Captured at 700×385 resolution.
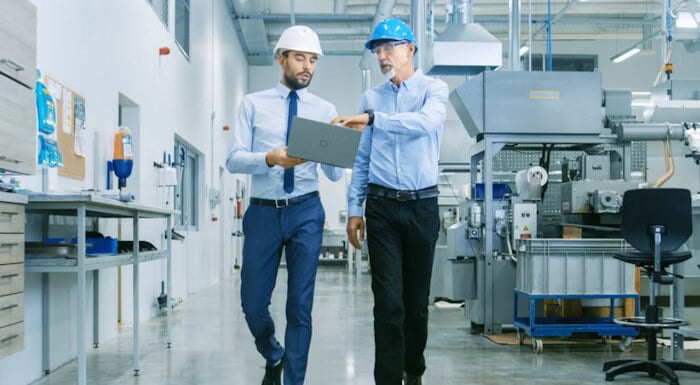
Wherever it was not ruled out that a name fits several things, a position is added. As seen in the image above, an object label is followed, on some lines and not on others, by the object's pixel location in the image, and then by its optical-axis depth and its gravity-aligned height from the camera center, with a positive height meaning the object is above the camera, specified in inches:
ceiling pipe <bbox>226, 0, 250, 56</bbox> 452.1 +117.3
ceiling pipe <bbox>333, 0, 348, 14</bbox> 461.4 +125.5
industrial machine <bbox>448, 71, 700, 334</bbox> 197.9 +17.9
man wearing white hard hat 106.1 -0.9
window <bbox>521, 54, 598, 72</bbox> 604.1 +116.5
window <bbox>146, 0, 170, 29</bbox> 262.4 +71.1
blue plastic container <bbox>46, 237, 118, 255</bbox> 132.5 -9.2
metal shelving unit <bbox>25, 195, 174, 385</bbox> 111.7 -10.6
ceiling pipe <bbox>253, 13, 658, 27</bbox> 473.4 +128.1
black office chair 148.3 -7.5
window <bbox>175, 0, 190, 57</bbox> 315.1 +78.3
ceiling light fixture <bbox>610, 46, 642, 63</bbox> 486.3 +101.5
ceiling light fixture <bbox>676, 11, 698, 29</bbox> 292.8 +74.6
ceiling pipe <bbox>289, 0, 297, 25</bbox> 425.3 +113.4
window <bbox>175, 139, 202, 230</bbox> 319.9 +6.0
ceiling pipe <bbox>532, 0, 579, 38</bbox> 459.9 +125.8
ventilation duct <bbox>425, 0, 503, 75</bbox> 223.8 +46.2
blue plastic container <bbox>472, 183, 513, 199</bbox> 211.3 +2.4
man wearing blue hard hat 107.3 +0.1
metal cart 179.0 -32.9
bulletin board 153.5 +15.8
